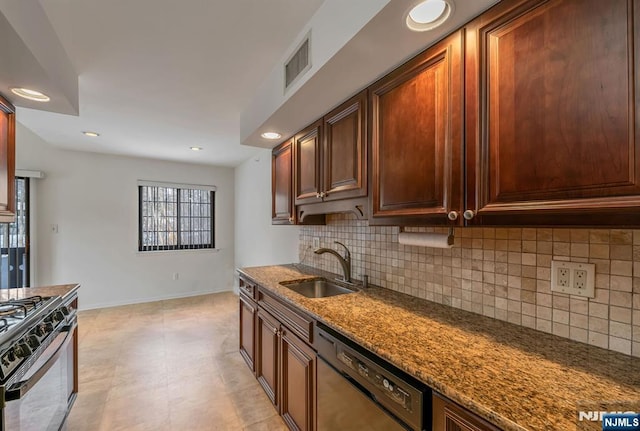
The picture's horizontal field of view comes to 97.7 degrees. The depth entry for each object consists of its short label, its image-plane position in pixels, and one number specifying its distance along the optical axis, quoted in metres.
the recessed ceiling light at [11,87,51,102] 1.57
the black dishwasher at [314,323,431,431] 0.91
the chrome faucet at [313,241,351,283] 2.06
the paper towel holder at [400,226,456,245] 1.29
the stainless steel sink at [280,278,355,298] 2.19
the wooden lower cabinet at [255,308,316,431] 1.56
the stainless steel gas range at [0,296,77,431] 1.16
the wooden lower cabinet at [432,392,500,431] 0.74
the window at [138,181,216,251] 4.80
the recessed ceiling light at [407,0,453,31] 0.99
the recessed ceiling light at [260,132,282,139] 2.40
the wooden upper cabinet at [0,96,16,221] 1.65
